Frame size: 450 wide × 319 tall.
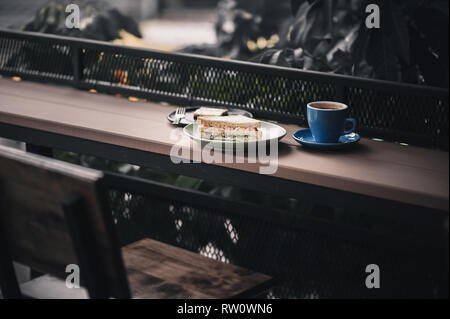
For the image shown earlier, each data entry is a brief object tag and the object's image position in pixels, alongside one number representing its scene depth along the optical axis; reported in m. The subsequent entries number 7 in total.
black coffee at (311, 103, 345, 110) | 2.42
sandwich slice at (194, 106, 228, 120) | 2.52
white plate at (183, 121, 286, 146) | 2.34
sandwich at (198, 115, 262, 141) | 2.38
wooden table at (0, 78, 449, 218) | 2.19
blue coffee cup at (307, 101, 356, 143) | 2.37
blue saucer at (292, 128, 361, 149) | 2.37
